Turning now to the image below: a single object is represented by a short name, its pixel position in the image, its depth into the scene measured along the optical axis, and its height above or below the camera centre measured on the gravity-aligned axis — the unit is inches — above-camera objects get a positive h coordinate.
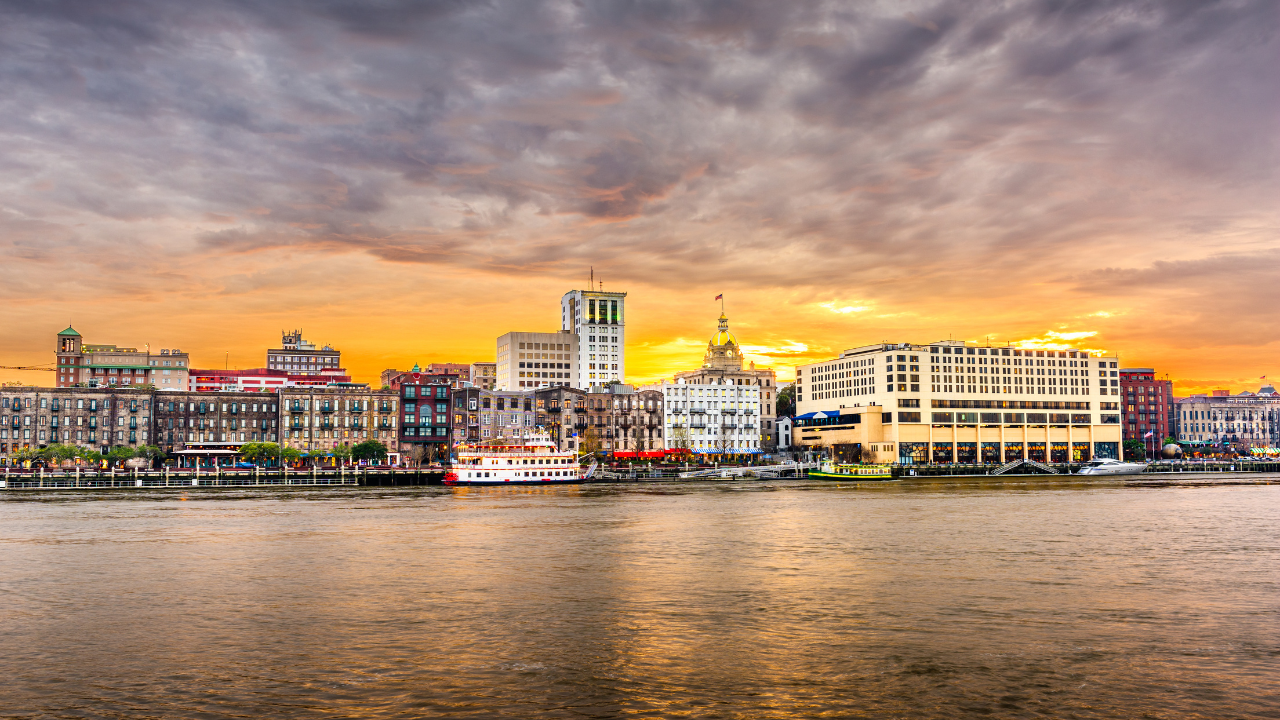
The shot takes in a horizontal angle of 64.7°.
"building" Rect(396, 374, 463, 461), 7500.0 +132.5
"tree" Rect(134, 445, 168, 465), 6688.0 -100.1
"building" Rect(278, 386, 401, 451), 7283.5 +146.6
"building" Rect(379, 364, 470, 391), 7662.4 +434.4
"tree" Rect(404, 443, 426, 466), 7438.0 -112.0
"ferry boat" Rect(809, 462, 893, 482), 7012.8 -262.6
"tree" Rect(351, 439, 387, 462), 6978.4 -96.0
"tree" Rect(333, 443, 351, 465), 6966.5 -109.0
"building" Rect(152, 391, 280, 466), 7076.8 +110.5
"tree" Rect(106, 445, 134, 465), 6496.1 -108.9
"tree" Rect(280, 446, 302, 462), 6889.8 -120.3
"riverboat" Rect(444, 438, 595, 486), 5585.6 -168.7
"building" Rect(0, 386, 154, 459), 6727.4 +141.4
